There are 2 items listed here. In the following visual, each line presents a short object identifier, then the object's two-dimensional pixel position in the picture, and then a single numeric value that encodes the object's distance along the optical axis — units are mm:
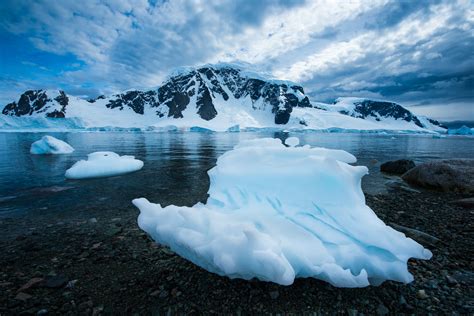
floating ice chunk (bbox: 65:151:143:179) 9380
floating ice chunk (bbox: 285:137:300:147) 5832
